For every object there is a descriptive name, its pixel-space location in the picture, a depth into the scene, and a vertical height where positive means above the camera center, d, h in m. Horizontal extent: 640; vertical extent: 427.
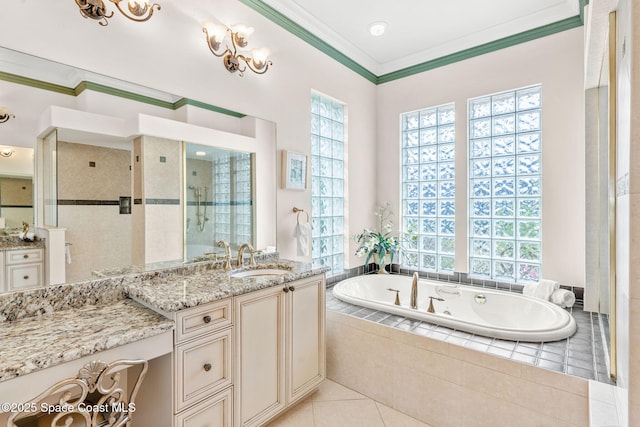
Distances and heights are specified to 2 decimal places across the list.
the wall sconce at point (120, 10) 1.52 +1.05
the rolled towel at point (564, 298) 2.33 -0.66
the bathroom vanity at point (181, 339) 1.08 -0.50
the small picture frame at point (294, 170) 2.54 +0.35
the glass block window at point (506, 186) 2.70 +0.23
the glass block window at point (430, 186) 3.13 +0.27
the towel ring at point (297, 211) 2.65 +0.02
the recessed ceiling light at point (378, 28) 2.69 +1.61
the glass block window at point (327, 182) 2.95 +0.30
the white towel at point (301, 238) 2.59 -0.21
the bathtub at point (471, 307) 1.88 -0.72
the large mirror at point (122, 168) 1.42 +0.25
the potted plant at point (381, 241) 3.24 -0.31
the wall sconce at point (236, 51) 1.99 +1.11
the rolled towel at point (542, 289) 2.42 -0.61
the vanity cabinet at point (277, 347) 1.60 -0.77
